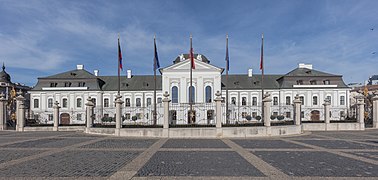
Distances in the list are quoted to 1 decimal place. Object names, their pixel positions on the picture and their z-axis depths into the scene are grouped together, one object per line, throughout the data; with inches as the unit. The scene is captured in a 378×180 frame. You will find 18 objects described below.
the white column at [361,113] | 909.8
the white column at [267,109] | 672.4
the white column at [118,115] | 690.2
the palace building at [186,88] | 1777.8
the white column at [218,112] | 649.6
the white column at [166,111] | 653.3
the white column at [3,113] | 924.0
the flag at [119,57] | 912.0
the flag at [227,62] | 963.5
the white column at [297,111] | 763.4
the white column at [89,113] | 761.6
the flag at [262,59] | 952.6
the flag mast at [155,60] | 914.1
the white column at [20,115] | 895.7
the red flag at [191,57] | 914.1
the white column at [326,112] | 900.0
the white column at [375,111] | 988.7
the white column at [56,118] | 907.4
